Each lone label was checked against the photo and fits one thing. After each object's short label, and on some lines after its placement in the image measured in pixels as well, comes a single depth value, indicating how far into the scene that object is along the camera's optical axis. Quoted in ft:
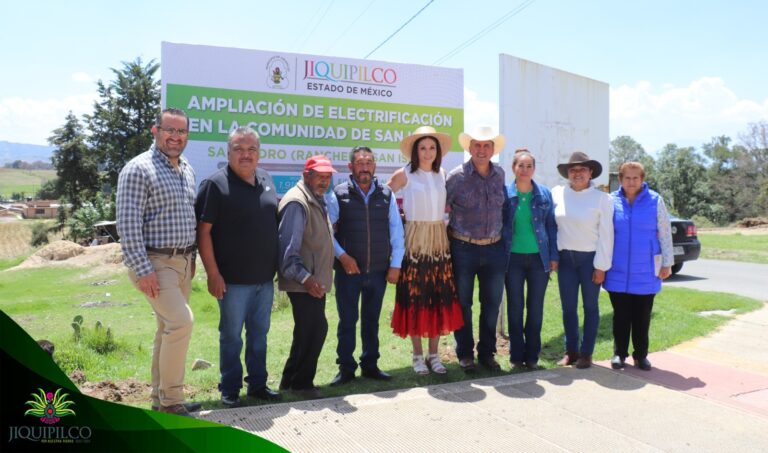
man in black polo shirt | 12.30
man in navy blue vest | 14.33
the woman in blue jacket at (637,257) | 15.97
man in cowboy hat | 15.39
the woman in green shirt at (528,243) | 15.90
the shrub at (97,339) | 18.74
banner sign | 18.76
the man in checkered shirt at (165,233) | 11.04
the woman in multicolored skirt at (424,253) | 15.21
